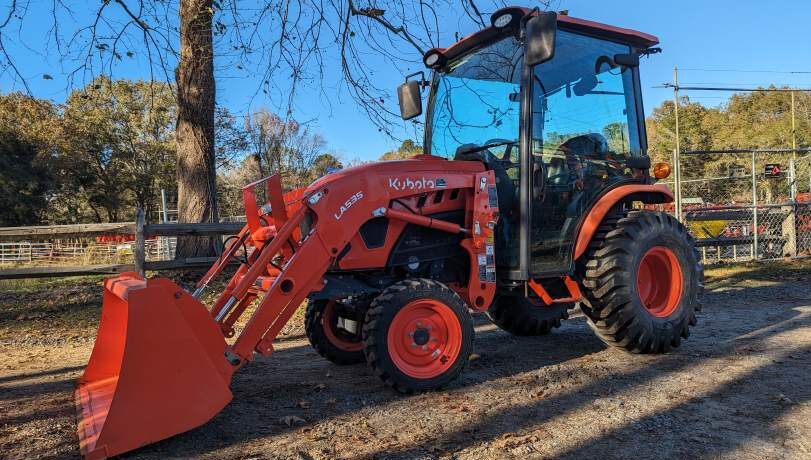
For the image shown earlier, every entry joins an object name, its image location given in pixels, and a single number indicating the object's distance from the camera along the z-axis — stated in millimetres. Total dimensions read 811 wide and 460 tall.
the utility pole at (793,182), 11914
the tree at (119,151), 31172
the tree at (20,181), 29328
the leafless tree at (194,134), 8523
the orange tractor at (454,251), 3129
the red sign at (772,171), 12445
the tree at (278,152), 32531
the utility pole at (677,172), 10258
